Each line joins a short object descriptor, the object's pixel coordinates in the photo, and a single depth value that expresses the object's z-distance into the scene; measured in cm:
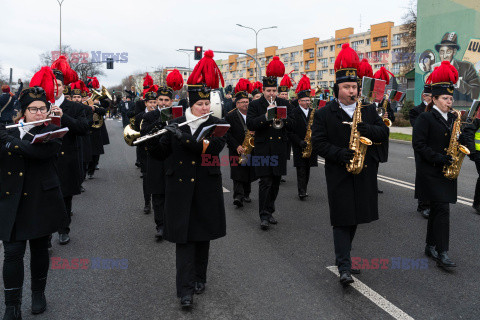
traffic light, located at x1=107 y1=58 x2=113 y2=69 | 4236
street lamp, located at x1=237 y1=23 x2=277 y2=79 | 4235
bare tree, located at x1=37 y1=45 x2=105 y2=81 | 7066
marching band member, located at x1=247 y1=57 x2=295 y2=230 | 675
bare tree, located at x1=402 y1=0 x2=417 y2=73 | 5303
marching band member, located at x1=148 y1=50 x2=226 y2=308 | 400
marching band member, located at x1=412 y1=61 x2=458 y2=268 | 494
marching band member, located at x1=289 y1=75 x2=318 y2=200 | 866
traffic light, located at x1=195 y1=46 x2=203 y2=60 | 3017
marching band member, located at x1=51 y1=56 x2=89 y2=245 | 593
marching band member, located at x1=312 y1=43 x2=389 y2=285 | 452
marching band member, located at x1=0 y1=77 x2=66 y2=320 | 367
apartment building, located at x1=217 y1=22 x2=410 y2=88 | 7656
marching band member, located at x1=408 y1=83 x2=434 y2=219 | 726
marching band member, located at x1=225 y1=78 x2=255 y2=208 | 820
